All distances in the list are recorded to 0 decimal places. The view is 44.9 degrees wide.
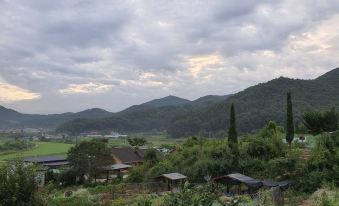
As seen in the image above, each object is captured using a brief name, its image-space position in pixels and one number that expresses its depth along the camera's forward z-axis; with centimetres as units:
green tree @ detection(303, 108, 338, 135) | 4147
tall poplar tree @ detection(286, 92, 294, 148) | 3694
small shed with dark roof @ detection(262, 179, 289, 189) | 2741
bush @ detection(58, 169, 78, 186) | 4612
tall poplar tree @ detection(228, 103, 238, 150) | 3917
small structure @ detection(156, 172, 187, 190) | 3111
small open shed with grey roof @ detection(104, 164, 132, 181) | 4566
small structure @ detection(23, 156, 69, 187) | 6182
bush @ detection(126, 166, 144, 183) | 4131
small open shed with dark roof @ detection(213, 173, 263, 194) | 2594
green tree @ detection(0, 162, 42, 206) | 1248
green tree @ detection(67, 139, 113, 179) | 4541
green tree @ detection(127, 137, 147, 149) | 6512
